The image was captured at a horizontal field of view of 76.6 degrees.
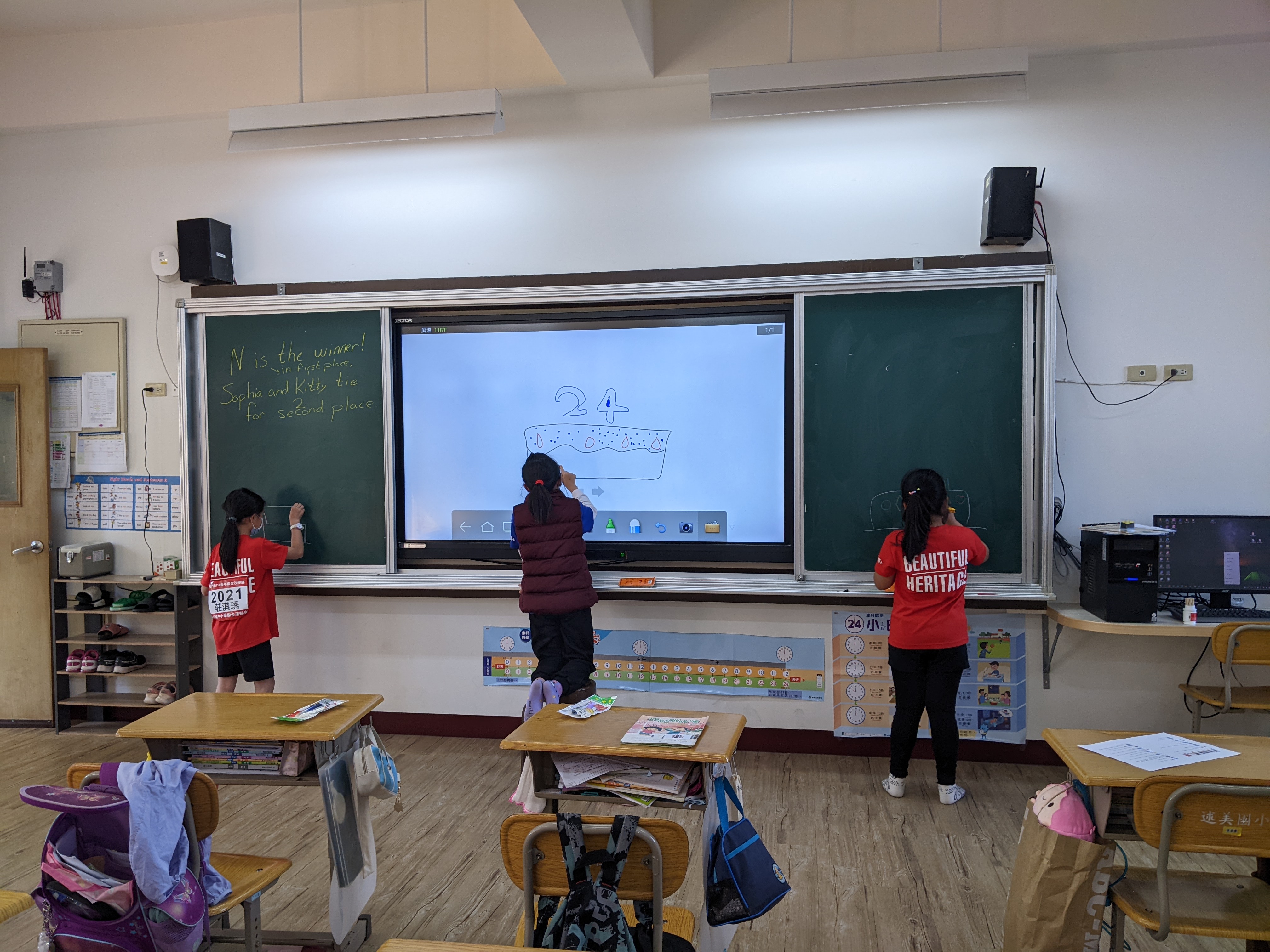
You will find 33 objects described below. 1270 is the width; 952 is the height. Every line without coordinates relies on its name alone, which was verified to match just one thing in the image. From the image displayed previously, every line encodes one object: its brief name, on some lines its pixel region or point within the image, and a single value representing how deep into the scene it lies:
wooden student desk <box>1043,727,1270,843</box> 1.96
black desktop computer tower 3.44
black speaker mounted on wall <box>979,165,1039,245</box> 3.66
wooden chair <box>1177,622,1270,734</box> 3.28
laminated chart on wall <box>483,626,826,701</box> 4.04
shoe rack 4.50
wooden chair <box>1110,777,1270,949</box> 1.81
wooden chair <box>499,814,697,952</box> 1.67
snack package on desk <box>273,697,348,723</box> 2.45
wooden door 4.60
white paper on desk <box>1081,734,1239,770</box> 2.08
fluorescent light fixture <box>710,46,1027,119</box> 3.31
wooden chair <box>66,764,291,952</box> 1.97
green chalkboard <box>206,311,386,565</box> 4.31
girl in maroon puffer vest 3.64
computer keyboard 3.51
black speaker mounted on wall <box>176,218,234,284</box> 4.38
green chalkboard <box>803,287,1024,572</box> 3.79
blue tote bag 1.92
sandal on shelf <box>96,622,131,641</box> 4.55
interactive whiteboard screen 4.01
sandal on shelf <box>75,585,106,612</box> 4.55
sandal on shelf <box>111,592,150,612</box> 4.54
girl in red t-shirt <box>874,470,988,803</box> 3.34
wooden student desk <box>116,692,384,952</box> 2.34
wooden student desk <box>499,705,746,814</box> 2.12
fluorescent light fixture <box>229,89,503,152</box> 3.69
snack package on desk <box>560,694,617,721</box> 2.50
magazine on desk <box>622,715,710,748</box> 2.19
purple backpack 1.82
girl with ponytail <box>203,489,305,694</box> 3.87
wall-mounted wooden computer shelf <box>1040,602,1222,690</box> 3.37
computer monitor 3.55
